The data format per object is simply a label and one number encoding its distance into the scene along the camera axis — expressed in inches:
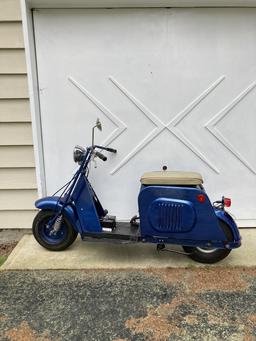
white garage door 115.6
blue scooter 97.6
